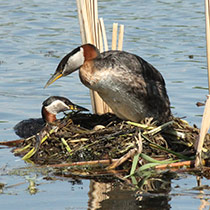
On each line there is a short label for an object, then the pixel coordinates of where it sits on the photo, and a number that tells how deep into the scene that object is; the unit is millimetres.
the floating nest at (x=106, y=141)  14070
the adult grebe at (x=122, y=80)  14328
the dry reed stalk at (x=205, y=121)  12781
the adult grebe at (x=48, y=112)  16562
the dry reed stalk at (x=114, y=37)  16516
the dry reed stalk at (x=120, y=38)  16531
